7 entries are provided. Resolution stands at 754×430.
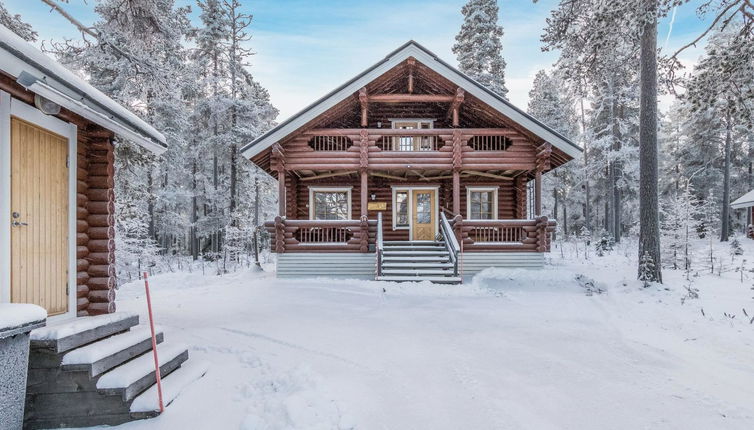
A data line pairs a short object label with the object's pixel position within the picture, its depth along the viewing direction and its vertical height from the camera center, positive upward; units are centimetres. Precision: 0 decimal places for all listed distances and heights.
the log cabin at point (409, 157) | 1255 +233
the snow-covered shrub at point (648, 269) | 917 -125
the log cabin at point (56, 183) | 374 +49
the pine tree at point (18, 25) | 829 +522
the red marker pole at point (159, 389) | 365 -171
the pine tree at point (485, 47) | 2336 +1141
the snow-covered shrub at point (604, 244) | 1866 -135
